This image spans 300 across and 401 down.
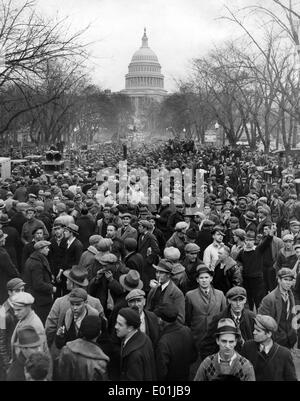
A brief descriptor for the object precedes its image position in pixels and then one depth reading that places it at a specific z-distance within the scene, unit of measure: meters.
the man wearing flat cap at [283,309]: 5.87
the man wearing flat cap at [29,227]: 9.18
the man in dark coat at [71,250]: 7.84
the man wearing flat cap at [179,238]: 8.42
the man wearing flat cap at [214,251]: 7.81
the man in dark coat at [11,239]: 8.54
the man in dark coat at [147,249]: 7.88
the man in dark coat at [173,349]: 4.67
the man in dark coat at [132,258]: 7.30
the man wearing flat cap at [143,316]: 5.09
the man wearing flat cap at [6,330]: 5.27
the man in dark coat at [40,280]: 6.64
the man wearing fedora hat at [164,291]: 5.92
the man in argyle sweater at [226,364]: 4.24
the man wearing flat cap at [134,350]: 4.35
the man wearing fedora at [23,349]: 4.19
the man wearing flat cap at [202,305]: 5.73
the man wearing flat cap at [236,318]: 5.35
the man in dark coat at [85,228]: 9.95
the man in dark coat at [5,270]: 7.06
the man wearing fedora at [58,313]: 5.39
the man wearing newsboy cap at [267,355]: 4.47
